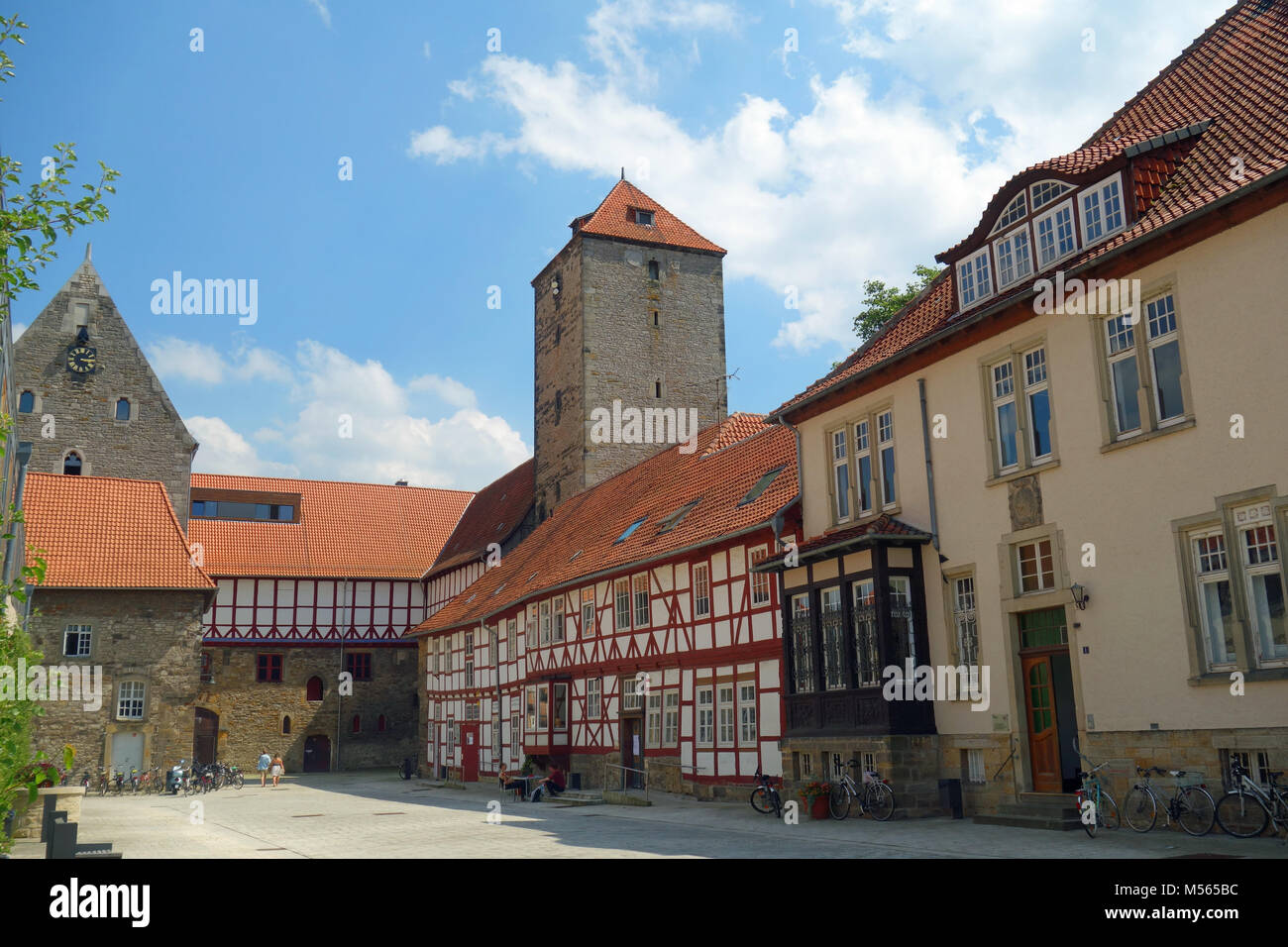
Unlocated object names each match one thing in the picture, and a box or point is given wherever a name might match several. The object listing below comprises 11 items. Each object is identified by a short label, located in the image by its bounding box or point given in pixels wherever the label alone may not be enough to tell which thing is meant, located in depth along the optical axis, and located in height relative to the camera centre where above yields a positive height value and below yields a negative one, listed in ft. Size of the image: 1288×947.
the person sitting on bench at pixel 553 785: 90.38 -6.15
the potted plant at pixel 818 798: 60.29 -5.14
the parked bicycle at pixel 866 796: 56.13 -4.91
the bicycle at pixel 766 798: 65.16 -5.55
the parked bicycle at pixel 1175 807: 42.06 -4.42
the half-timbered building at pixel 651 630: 76.89 +6.22
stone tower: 153.69 +50.39
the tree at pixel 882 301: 115.34 +40.50
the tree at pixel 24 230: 25.89 +11.25
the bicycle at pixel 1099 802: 45.52 -4.39
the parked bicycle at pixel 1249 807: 39.04 -4.14
